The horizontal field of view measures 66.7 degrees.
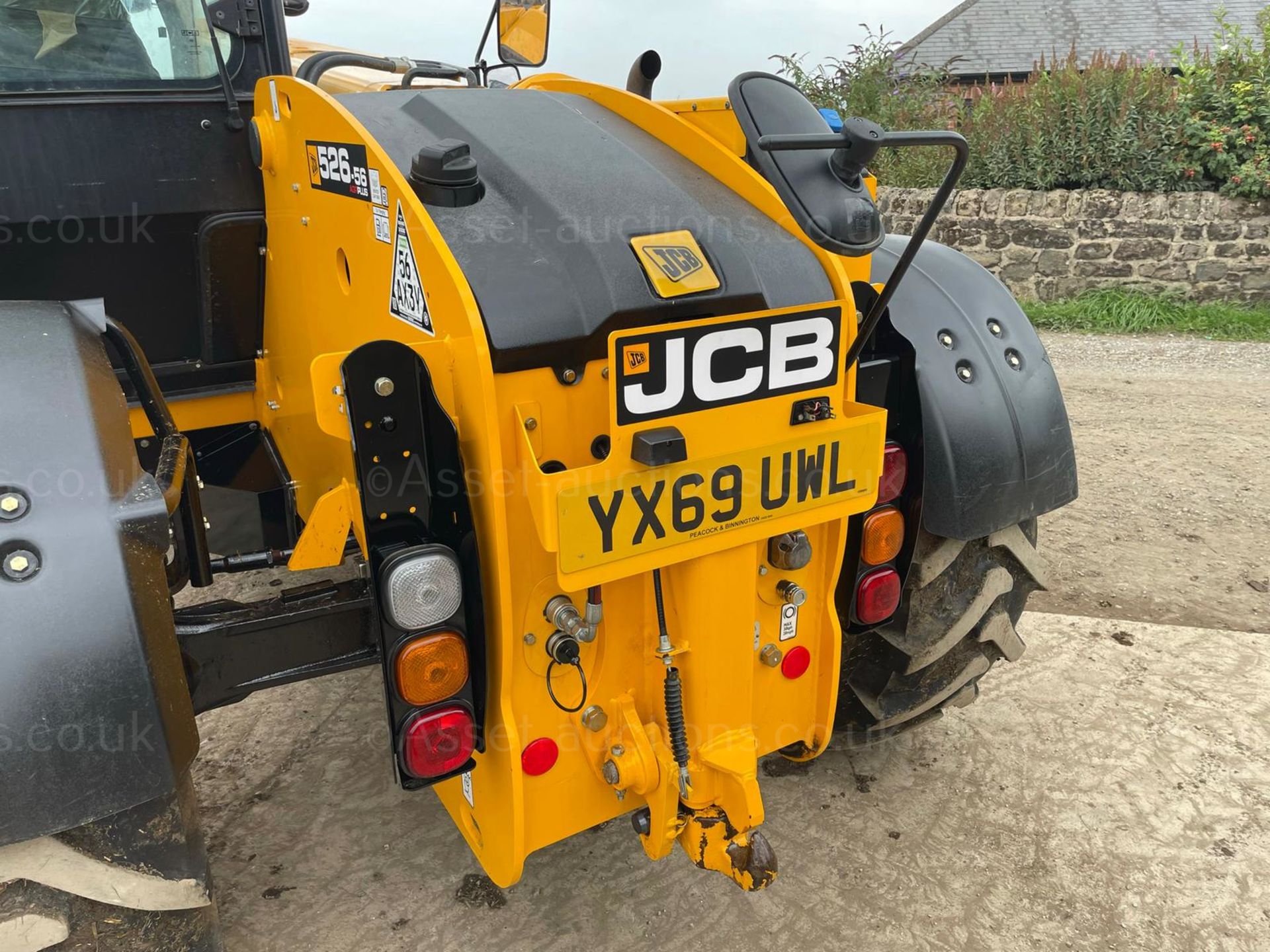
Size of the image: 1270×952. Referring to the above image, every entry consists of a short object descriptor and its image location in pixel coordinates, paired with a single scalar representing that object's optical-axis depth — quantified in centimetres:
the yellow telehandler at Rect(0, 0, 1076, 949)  138
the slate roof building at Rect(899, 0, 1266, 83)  1758
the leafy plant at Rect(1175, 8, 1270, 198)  818
